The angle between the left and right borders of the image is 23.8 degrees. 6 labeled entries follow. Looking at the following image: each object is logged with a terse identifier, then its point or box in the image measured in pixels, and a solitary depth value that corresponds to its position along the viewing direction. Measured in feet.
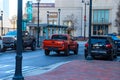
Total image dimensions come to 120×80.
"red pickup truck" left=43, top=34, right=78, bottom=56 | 69.81
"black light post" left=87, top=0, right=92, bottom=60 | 55.77
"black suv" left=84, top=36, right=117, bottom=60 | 59.36
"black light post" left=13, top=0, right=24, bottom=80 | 27.44
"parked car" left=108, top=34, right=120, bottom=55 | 70.74
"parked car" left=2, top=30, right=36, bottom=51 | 83.45
